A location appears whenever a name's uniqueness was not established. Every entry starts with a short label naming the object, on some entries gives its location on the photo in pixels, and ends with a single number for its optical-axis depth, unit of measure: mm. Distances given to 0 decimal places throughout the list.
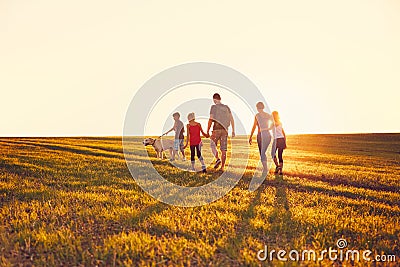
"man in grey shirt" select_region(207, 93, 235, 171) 14703
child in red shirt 14867
